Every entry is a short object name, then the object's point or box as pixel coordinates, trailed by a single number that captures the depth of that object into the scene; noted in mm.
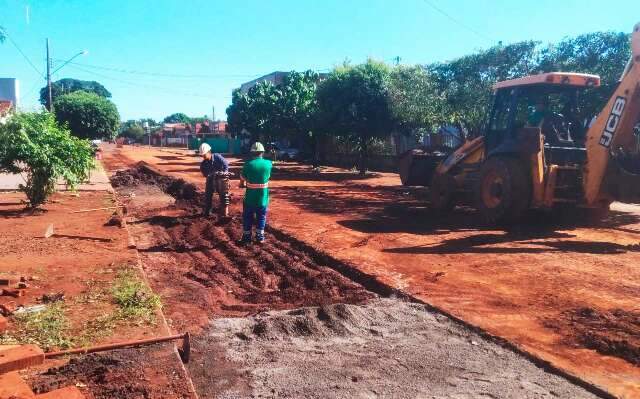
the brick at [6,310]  5426
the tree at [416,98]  21984
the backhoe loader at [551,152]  9664
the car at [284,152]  45312
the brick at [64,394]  3412
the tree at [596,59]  15586
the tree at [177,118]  151938
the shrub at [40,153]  12586
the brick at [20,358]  3973
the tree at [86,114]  41125
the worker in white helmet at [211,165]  12320
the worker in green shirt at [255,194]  9758
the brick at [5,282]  6285
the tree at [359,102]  25422
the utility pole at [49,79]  37969
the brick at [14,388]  3387
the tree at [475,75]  19109
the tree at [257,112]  38656
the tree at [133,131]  111875
